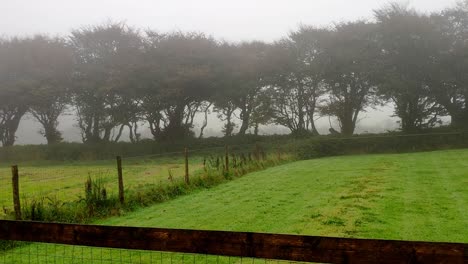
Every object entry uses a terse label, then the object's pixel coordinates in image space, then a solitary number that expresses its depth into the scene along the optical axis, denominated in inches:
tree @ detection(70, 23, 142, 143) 1353.3
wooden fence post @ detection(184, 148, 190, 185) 578.2
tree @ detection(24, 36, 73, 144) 1373.0
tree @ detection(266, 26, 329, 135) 1386.6
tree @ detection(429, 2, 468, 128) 1189.1
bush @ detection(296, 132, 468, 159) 1147.3
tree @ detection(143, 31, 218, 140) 1349.7
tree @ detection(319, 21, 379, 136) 1299.2
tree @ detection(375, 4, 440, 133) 1217.4
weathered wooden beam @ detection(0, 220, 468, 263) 115.2
